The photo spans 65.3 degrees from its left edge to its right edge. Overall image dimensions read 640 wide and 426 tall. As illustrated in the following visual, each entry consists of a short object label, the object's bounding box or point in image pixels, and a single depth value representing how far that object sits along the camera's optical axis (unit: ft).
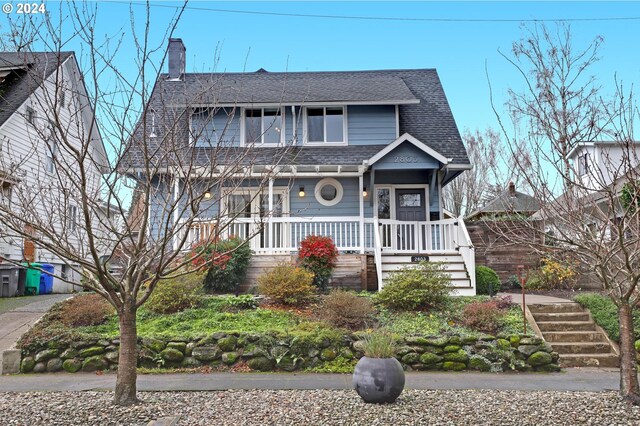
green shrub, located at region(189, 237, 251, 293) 38.42
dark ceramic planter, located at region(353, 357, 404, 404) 18.52
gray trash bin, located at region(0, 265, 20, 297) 51.60
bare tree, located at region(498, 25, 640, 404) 18.01
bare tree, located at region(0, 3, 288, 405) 16.60
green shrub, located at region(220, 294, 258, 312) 33.01
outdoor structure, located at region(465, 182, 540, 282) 45.34
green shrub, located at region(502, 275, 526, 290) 44.75
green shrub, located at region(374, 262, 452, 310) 32.35
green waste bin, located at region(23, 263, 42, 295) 55.83
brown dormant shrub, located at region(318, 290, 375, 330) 29.58
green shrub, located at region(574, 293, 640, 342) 28.86
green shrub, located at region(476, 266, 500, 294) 39.50
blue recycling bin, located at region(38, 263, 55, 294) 58.29
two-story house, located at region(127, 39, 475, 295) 43.09
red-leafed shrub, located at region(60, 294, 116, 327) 29.98
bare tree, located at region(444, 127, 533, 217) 84.33
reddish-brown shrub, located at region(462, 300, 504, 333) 29.25
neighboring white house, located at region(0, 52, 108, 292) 53.62
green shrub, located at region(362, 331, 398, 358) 19.61
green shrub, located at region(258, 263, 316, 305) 32.96
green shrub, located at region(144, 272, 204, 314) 32.24
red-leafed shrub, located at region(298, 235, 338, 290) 38.17
